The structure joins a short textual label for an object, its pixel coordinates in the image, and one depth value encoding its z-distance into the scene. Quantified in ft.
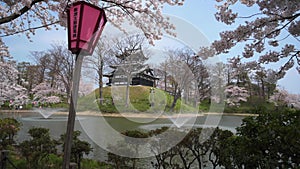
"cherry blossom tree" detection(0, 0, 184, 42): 9.15
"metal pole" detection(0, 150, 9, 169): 7.26
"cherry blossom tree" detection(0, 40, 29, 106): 19.28
